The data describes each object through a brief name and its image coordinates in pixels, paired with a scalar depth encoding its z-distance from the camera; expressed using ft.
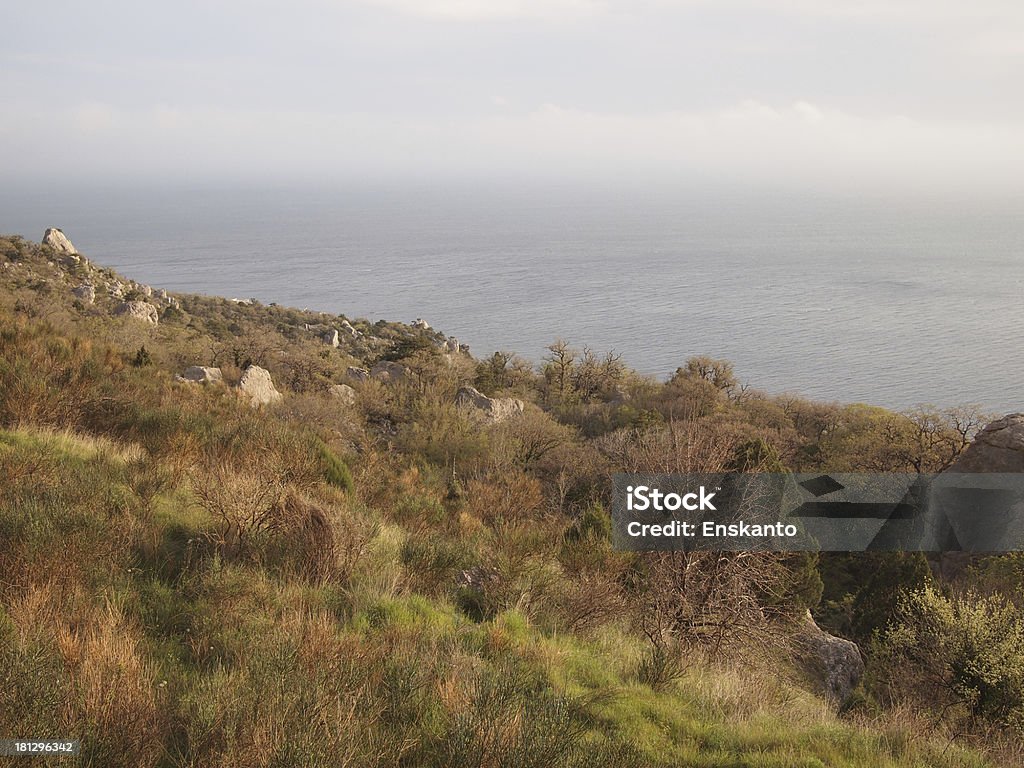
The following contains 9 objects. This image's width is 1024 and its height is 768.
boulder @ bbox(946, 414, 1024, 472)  89.30
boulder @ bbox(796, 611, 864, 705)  49.14
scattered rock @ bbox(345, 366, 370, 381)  111.01
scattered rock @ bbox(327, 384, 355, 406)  91.09
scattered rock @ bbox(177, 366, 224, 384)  73.51
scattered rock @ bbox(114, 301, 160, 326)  124.96
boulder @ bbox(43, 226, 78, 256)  159.43
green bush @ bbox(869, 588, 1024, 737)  37.58
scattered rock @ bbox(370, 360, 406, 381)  117.70
